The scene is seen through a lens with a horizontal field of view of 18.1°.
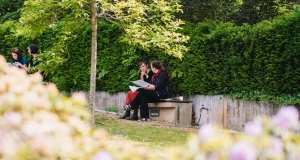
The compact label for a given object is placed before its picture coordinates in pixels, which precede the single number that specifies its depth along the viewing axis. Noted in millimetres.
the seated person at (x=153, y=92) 21539
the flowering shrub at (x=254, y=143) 3593
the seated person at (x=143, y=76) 22241
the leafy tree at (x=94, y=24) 16442
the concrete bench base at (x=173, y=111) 21524
